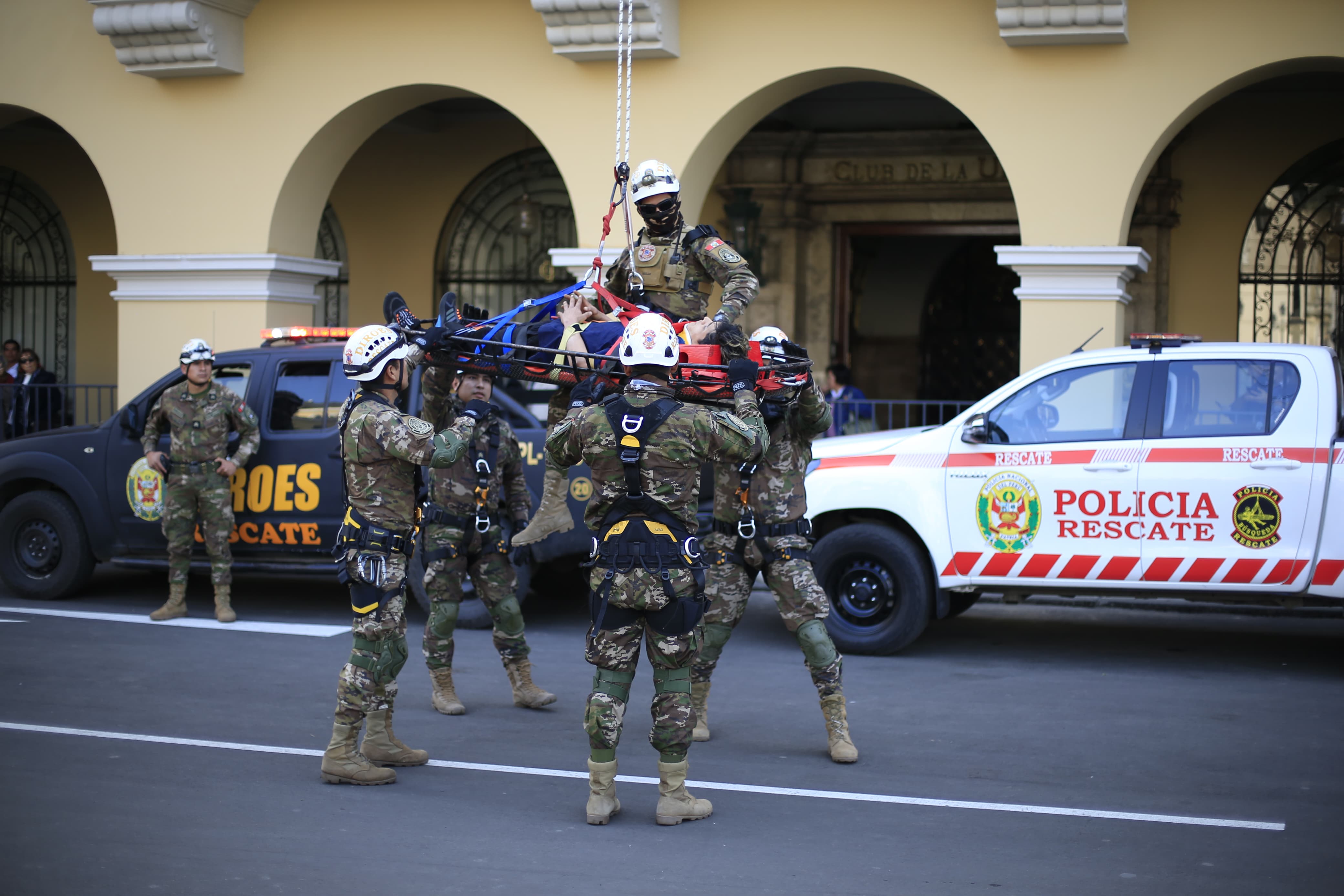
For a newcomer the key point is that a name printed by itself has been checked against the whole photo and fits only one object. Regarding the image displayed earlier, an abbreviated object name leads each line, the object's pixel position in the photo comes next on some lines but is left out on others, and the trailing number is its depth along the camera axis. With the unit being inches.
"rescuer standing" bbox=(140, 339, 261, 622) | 366.3
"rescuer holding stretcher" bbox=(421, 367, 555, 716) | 269.9
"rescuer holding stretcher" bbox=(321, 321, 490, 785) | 223.3
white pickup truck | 302.4
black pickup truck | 368.2
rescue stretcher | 218.2
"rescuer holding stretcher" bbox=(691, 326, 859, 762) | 241.1
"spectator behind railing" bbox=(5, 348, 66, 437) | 546.9
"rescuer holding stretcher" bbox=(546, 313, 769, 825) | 201.9
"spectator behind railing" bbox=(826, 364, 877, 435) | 477.7
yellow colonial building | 414.6
